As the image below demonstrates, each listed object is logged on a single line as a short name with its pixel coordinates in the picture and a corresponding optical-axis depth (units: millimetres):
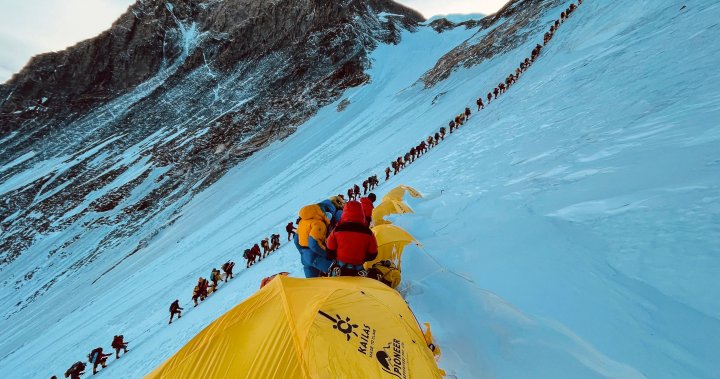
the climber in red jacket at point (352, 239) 4402
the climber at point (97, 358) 10414
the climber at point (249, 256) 13945
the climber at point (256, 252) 14039
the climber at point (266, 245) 14688
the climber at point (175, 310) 11397
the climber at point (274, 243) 14623
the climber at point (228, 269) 13786
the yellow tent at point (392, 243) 5492
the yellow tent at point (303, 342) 2504
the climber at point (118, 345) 10652
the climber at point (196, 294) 12336
